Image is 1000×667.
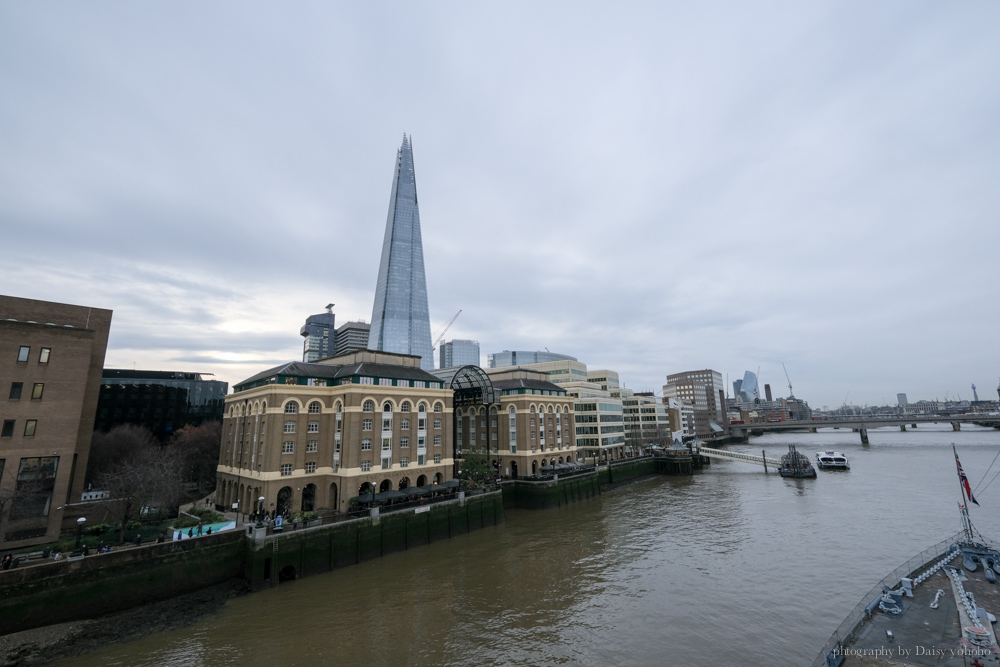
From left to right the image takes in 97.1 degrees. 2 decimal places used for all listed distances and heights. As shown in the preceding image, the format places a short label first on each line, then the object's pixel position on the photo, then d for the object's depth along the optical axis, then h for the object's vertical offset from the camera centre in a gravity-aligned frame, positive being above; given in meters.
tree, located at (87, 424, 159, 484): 62.78 -0.74
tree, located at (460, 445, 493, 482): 63.97 -5.10
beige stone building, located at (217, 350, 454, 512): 48.19 -0.02
